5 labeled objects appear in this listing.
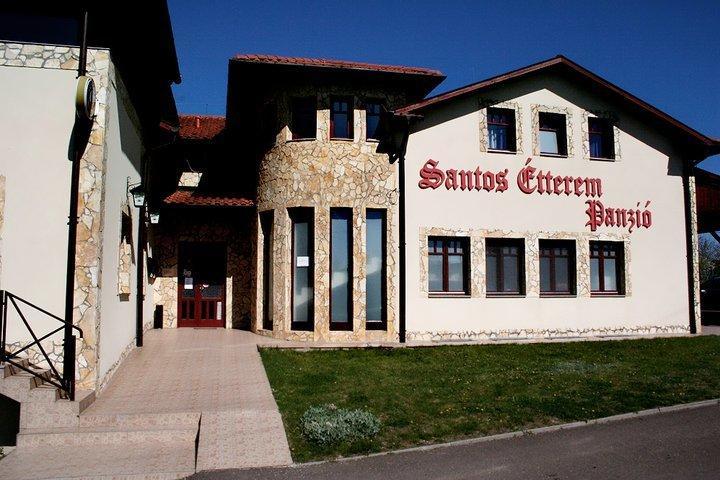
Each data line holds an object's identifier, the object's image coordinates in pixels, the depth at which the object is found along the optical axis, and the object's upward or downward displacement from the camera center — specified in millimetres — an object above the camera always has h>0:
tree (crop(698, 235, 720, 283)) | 40969 +1625
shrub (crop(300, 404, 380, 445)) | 6480 -1703
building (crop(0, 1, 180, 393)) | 7816 +1447
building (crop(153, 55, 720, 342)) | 13672 +1748
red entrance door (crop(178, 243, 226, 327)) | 16062 -240
